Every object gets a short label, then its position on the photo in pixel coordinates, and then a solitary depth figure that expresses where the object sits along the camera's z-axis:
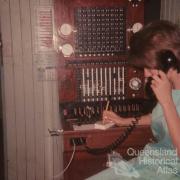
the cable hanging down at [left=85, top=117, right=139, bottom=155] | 1.94
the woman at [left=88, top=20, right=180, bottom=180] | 1.22
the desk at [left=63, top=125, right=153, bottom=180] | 1.93
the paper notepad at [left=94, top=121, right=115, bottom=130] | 1.91
